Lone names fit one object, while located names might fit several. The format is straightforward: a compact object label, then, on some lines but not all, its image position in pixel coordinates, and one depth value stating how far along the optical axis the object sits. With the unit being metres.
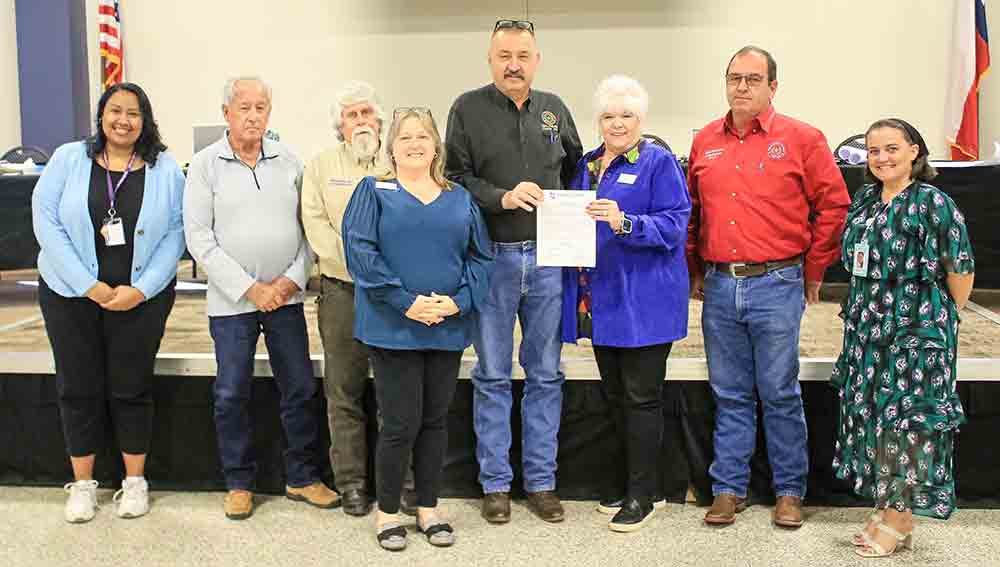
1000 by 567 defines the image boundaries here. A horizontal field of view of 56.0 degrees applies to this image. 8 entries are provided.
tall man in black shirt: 2.93
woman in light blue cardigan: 3.01
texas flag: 7.61
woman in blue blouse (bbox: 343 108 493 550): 2.71
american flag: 8.42
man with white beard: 2.97
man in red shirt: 2.86
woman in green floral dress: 2.64
